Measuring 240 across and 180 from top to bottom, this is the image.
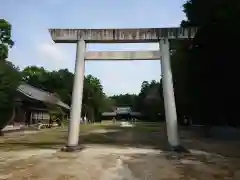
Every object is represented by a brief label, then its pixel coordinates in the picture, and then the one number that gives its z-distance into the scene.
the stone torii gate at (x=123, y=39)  8.06
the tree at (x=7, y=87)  11.07
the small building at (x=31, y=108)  16.02
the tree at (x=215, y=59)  9.24
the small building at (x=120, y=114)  50.07
